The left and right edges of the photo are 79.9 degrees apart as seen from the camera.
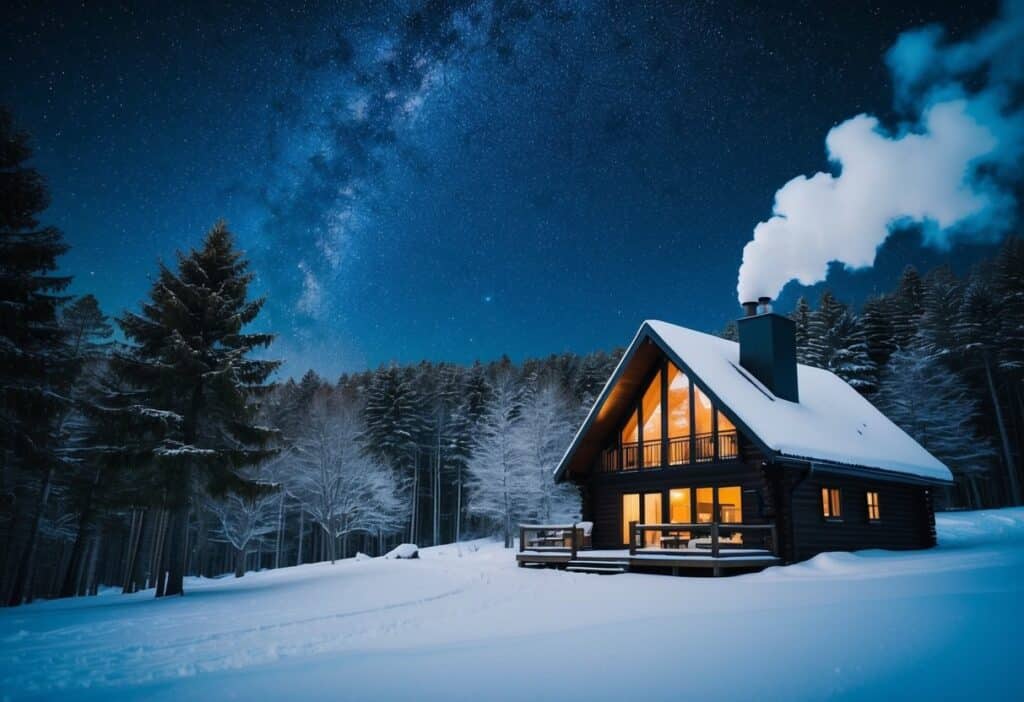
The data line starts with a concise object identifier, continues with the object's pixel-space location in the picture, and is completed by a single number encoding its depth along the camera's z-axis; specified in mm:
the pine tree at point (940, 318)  38438
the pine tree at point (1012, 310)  35031
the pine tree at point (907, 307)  42719
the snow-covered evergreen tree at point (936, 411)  34094
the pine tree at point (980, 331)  36438
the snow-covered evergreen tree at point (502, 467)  36219
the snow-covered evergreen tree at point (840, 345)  38844
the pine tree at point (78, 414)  24125
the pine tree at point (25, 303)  14844
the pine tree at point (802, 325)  39812
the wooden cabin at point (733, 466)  16219
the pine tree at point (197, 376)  17250
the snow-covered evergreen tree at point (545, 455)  35875
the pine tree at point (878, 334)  42000
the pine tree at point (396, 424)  46031
